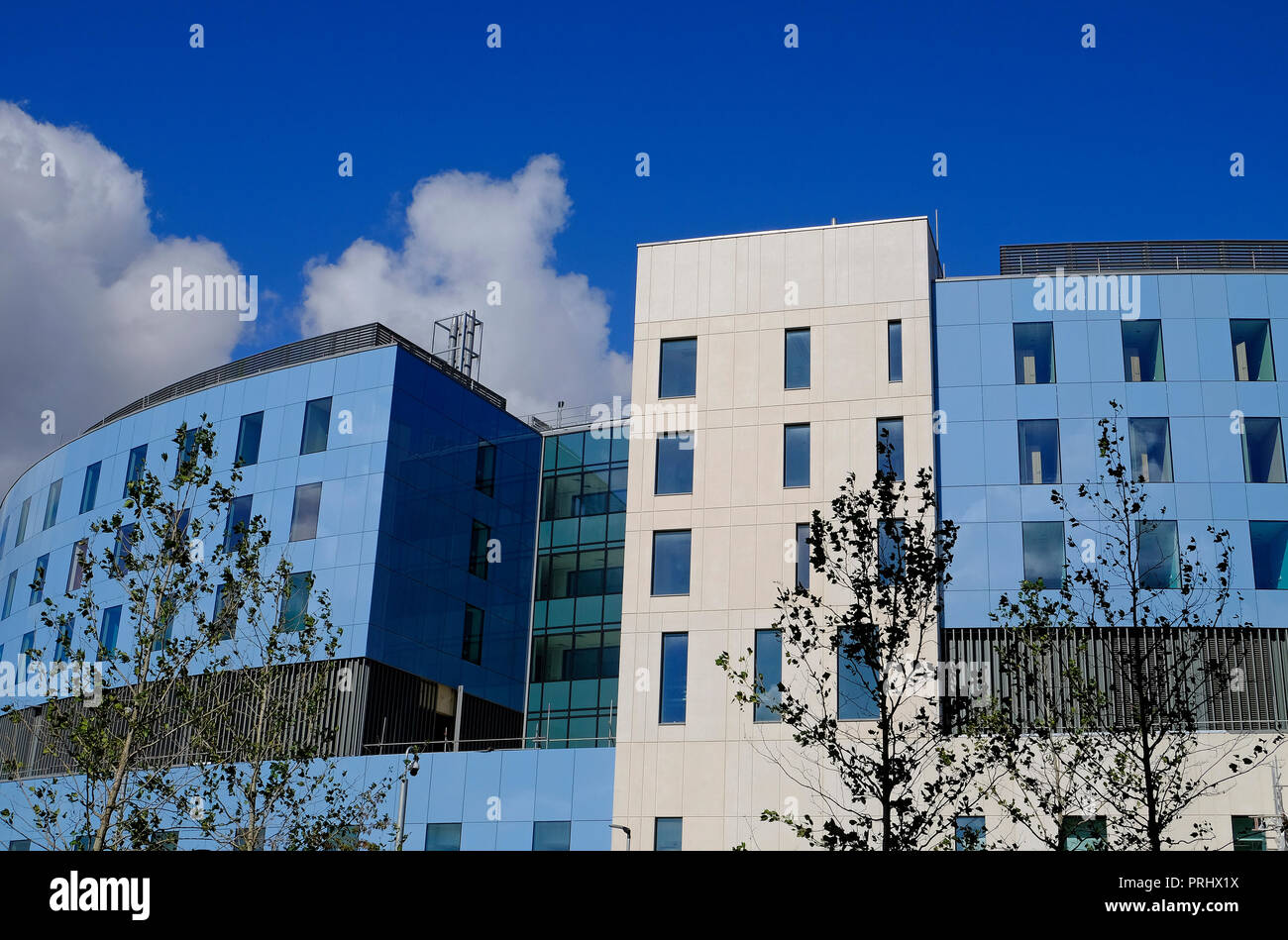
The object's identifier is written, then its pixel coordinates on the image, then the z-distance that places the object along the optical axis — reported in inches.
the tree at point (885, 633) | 793.6
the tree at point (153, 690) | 1005.2
